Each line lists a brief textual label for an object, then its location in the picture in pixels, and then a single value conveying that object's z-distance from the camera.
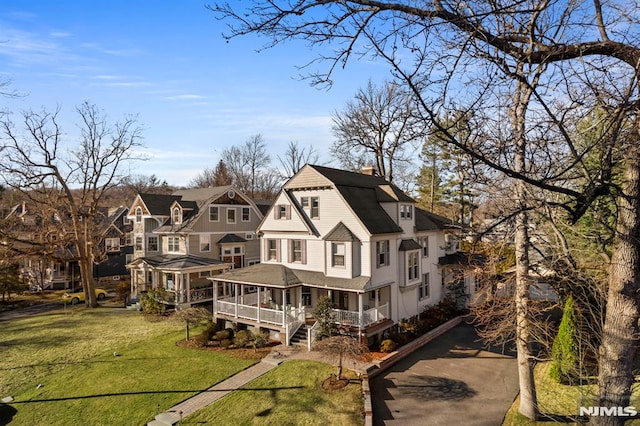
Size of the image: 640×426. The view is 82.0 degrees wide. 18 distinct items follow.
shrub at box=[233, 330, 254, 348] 19.69
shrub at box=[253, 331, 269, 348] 19.22
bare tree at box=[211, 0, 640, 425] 4.37
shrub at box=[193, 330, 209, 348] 19.84
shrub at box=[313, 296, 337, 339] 18.31
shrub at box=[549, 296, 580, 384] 14.28
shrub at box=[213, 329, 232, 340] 20.42
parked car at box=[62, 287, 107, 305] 31.76
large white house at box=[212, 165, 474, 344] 19.88
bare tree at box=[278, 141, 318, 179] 52.69
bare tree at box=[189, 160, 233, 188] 62.56
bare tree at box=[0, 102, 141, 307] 28.94
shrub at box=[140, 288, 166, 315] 26.73
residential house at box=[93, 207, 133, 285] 44.03
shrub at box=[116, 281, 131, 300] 33.22
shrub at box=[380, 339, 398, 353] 18.08
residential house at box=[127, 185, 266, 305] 30.16
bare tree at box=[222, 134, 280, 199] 62.16
